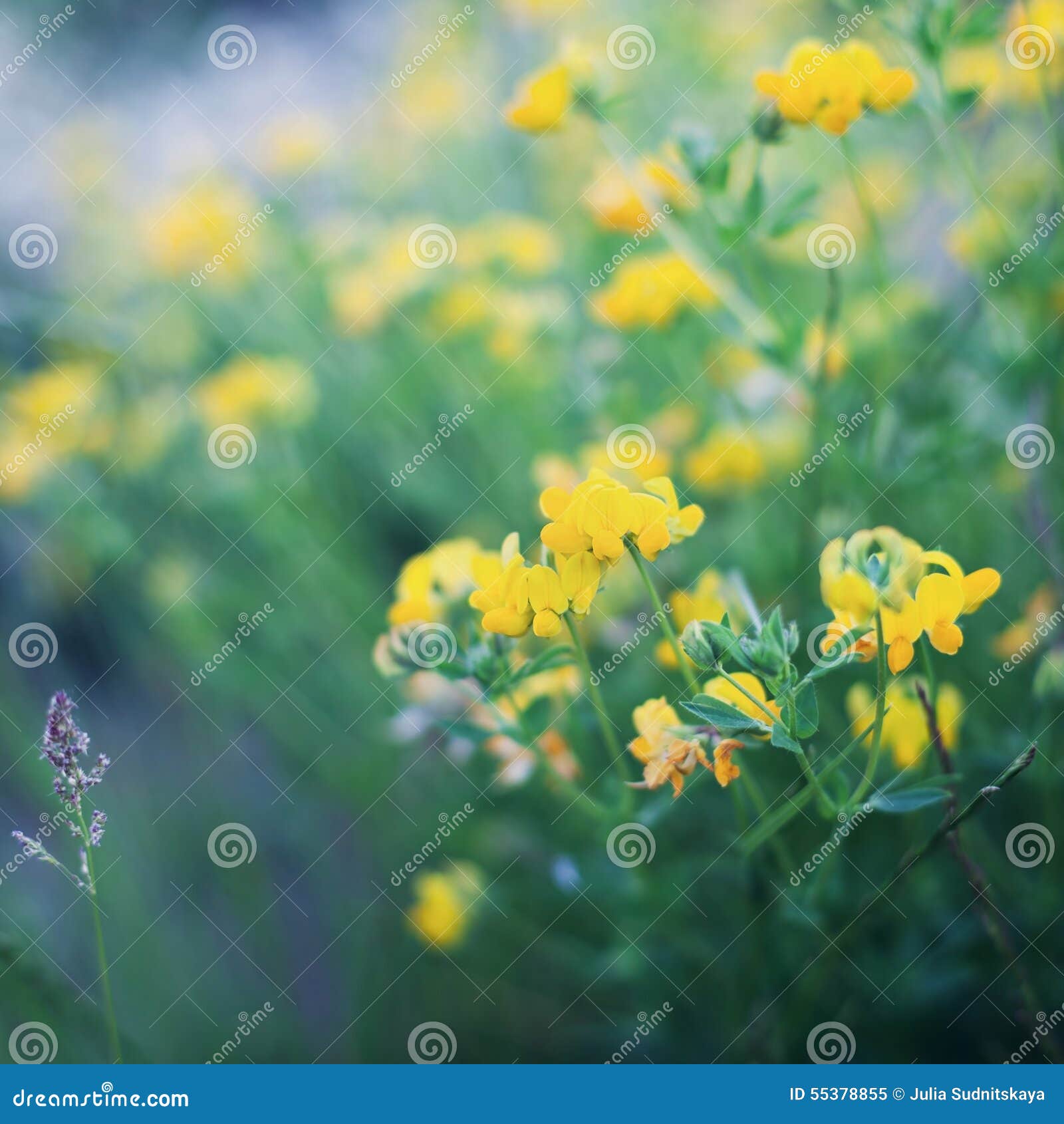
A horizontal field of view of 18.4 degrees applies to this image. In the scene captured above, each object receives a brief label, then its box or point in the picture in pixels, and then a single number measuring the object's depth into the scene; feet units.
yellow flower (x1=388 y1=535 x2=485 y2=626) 1.82
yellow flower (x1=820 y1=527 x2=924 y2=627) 1.71
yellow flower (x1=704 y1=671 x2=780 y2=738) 1.72
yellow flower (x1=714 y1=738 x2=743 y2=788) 1.71
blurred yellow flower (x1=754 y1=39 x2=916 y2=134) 1.82
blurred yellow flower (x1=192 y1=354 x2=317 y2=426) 2.35
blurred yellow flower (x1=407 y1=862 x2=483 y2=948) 2.02
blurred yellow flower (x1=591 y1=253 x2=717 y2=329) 2.03
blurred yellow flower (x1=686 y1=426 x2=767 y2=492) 2.06
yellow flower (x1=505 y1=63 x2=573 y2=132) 1.91
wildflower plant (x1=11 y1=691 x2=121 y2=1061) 1.75
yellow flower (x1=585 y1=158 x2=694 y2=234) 1.95
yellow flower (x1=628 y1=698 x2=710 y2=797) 1.72
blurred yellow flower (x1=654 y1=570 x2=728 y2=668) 1.79
